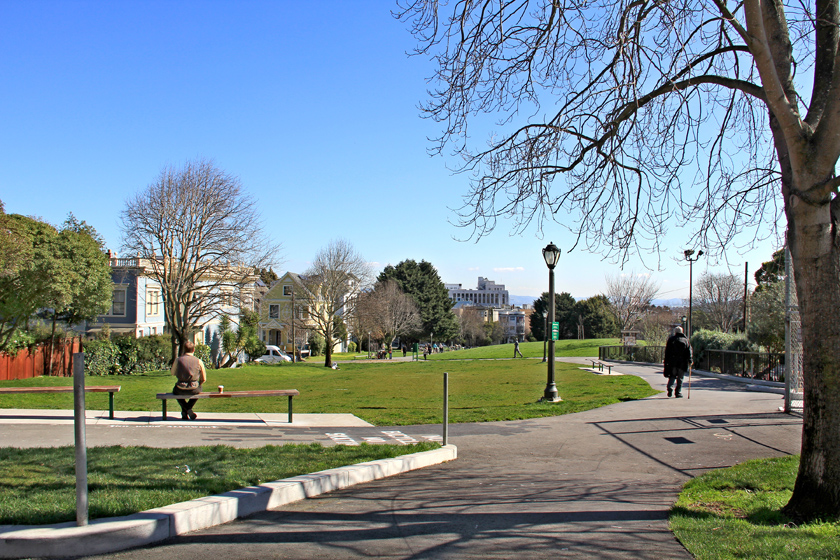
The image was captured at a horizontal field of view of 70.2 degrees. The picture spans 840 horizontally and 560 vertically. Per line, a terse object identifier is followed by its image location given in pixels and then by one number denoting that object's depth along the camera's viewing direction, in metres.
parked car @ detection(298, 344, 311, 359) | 69.30
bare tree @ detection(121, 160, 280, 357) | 34.59
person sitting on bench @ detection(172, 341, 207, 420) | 11.95
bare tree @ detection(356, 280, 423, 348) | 63.50
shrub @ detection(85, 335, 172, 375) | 31.45
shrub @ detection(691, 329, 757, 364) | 27.40
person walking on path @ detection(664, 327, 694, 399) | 15.43
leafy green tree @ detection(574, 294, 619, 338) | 93.44
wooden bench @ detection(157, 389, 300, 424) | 11.68
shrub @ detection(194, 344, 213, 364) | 38.62
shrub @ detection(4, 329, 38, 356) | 26.73
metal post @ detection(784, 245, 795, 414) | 11.98
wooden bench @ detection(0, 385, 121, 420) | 11.80
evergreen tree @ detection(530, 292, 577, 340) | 95.44
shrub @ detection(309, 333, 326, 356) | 68.19
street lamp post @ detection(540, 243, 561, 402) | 16.06
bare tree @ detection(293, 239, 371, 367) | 52.00
